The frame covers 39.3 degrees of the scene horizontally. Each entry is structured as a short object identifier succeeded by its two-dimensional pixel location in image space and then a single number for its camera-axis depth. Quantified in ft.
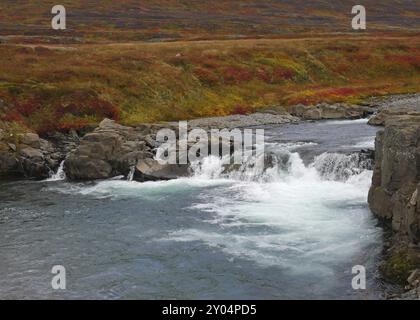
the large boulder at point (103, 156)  187.83
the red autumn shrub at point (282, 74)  326.22
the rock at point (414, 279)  96.53
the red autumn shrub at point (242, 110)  275.18
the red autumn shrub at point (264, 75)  320.09
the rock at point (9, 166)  191.93
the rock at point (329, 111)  262.47
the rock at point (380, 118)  229.17
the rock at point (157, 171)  182.29
